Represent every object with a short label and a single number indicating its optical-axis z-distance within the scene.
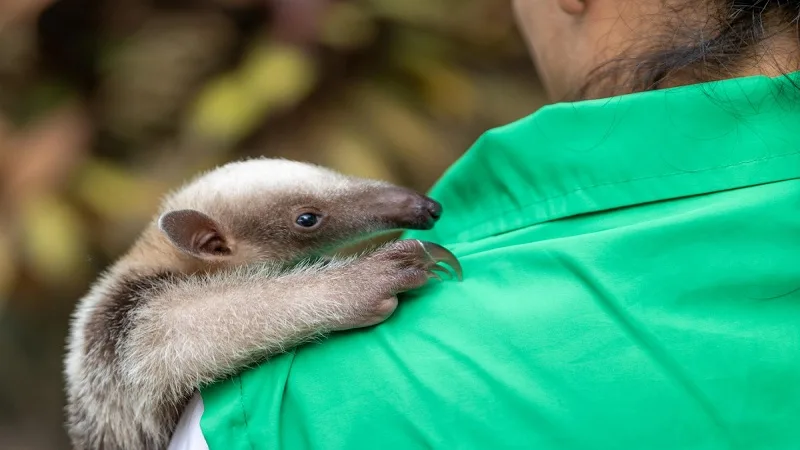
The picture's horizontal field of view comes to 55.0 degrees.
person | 0.93
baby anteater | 1.18
